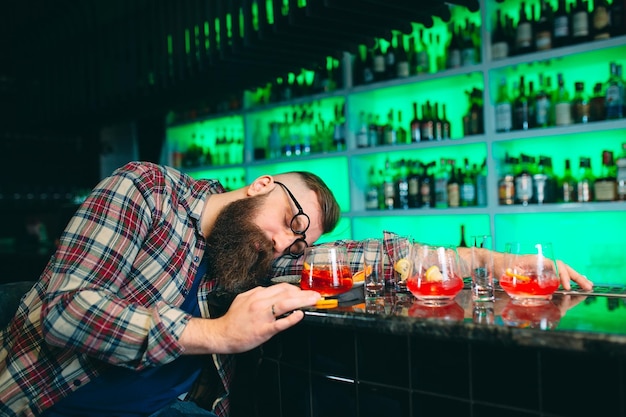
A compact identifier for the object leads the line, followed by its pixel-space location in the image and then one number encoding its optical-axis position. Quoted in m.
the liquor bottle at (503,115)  2.92
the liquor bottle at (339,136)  3.68
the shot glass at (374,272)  1.28
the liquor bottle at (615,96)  2.68
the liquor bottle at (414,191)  3.36
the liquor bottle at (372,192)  3.54
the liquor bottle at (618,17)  2.67
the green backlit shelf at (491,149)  2.81
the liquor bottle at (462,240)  3.07
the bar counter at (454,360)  0.92
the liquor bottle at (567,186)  2.83
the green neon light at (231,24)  2.81
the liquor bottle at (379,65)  3.50
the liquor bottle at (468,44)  3.12
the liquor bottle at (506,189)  2.96
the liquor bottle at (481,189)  3.10
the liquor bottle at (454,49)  3.16
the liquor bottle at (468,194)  3.11
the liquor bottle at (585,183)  2.79
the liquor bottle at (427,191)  3.29
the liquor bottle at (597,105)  2.77
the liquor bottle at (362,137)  3.51
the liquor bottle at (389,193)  3.45
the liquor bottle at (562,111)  2.81
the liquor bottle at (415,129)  3.31
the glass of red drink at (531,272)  1.14
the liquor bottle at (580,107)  2.76
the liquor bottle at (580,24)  2.75
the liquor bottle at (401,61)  3.34
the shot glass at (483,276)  1.22
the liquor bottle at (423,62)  3.32
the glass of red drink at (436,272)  1.17
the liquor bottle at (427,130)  3.27
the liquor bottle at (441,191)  3.21
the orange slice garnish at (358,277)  1.44
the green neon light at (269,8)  3.77
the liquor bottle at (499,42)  2.93
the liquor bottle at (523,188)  2.90
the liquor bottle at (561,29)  2.81
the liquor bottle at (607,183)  2.71
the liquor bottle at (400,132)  3.58
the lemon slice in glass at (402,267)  1.37
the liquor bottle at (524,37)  2.92
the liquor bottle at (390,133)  3.46
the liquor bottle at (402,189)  3.40
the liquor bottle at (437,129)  3.28
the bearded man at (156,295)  1.13
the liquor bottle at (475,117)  3.15
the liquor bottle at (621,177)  2.69
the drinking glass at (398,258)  1.45
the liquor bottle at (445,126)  3.30
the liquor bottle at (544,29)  2.84
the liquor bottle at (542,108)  2.93
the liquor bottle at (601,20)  2.71
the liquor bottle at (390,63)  3.52
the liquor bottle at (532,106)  3.00
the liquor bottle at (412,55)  3.54
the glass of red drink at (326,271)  1.25
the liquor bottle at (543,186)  2.89
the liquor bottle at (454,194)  3.16
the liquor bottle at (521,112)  2.97
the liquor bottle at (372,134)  3.54
